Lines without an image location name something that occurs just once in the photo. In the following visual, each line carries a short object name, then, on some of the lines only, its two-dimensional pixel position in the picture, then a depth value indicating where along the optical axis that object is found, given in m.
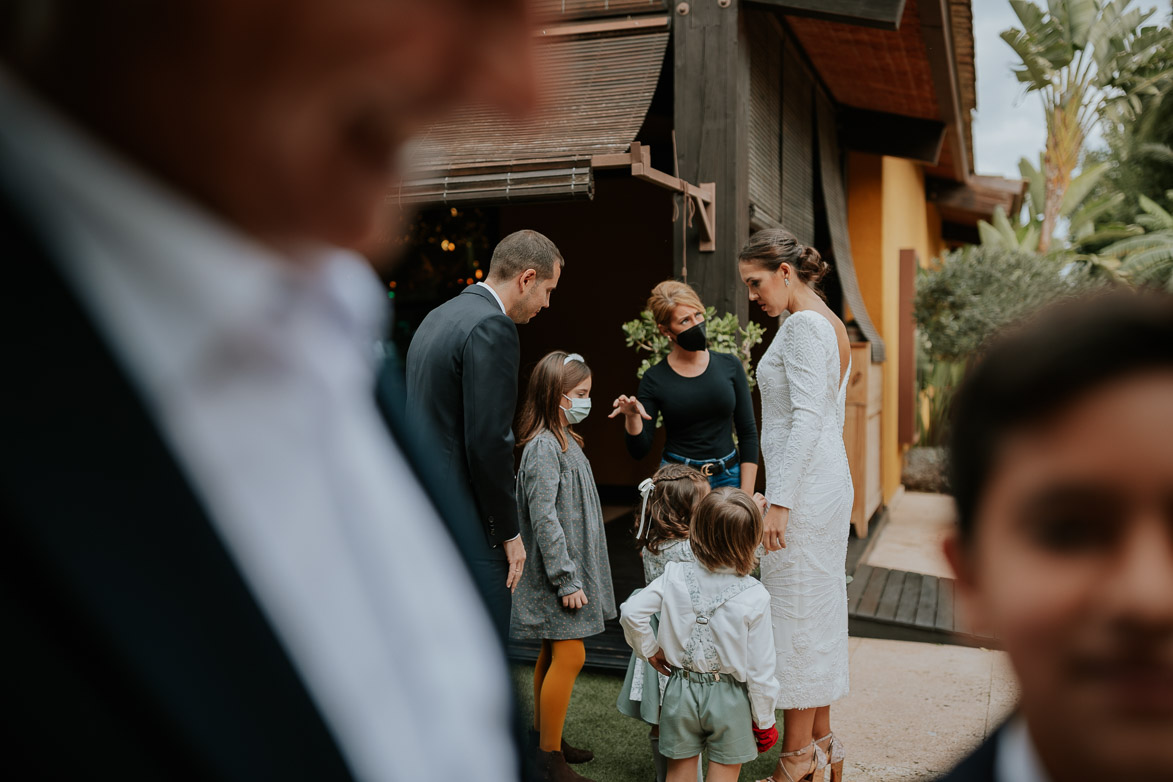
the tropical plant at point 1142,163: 19.27
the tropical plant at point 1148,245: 14.01
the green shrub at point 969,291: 8.98
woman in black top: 3.92
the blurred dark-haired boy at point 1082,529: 0.50
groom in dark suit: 2.87
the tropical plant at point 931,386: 10.70
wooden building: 4.45
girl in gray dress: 3.32
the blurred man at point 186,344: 0.33
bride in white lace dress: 3.15
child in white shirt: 2.79
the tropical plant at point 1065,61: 14.12
